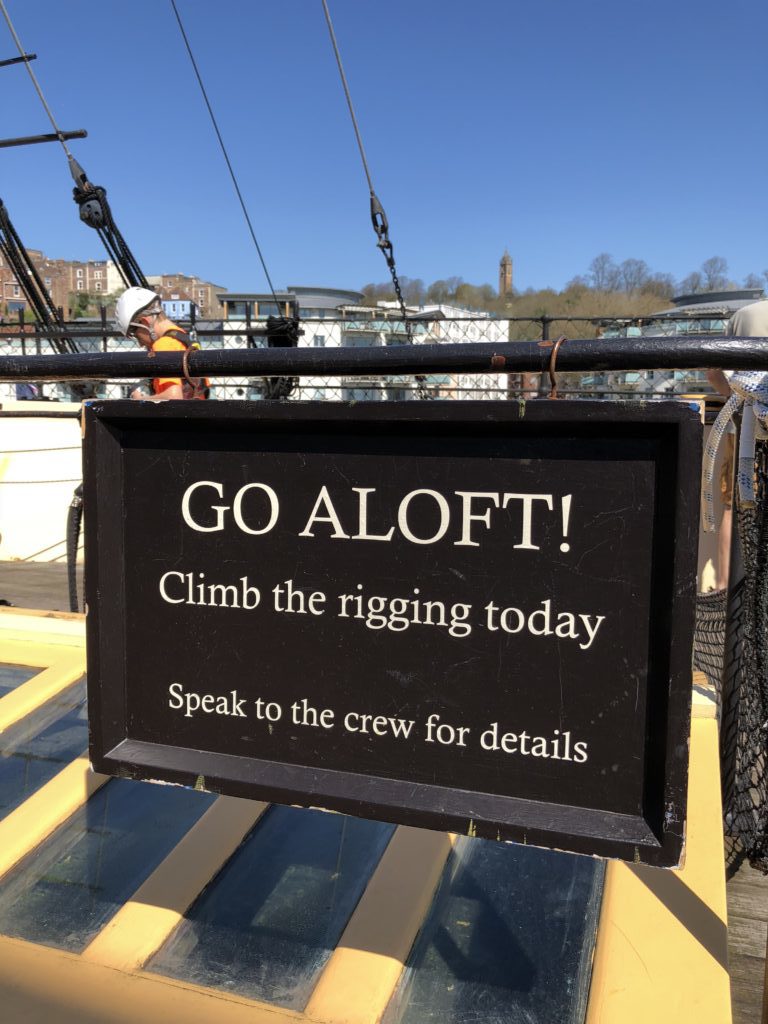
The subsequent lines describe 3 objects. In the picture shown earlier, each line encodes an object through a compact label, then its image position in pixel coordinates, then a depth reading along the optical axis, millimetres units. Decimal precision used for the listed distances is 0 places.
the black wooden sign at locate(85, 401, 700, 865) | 1135
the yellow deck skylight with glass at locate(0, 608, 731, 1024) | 1425
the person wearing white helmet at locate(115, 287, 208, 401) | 4148
